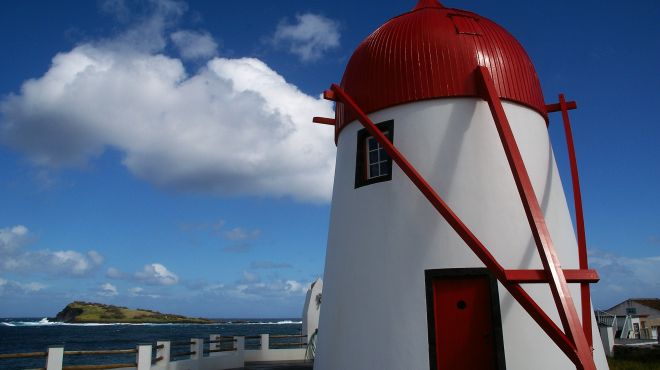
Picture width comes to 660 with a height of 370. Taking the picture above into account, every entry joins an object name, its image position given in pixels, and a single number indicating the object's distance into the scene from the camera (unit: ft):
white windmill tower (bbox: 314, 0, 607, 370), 25.18
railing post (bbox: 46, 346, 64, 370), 30.14
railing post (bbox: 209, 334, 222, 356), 45.41
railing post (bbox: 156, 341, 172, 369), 38.78
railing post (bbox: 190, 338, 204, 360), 41.86
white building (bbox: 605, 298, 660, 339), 94.47
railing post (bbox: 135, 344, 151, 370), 34.71
